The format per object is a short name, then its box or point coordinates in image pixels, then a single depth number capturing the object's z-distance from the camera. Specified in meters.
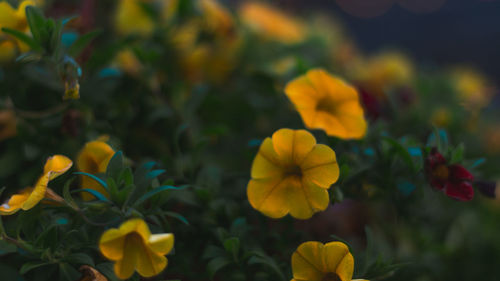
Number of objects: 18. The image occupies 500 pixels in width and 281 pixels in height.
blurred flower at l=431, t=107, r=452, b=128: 1.02
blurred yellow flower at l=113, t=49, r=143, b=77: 0.99
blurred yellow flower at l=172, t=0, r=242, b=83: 1.02
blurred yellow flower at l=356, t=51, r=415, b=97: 1.20
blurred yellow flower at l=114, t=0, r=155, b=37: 1.02
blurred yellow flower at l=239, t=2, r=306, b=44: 1.10
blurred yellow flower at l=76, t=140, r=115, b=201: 0.91
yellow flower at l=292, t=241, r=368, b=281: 0.90
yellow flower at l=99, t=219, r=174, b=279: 0.89
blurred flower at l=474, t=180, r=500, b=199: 0.93
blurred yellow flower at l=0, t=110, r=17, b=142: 0.95
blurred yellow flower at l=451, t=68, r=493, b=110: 1.07
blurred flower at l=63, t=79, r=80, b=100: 0.92
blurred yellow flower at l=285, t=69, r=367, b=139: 0.93
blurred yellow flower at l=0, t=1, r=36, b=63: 0.93
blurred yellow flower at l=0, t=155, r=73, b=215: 0.90
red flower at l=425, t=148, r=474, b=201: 0.92
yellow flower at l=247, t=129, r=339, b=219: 0.91
